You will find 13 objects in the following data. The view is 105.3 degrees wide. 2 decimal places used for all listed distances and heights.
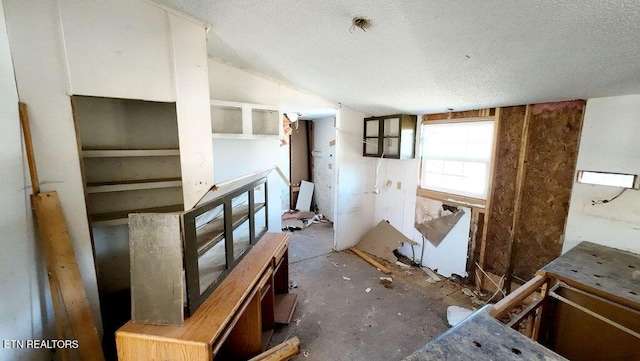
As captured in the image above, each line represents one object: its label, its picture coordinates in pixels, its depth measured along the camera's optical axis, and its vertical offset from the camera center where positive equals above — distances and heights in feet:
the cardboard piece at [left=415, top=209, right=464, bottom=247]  10.20 -3.53
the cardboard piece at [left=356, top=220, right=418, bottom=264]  12.03 -4.83
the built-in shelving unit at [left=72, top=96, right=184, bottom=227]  6.17 -0.36
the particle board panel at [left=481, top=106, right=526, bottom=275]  8.37 -1.52
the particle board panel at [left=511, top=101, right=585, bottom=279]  7.22 -1.14
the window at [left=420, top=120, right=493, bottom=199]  9.31 -0.40
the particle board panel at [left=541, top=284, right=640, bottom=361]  4.27 -3.48
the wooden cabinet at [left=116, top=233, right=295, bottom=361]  3.83 -3.06
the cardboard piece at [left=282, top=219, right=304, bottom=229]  16.01 -5.18
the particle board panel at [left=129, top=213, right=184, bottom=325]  3.87 -1.99
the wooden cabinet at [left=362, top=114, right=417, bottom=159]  10.87 +0.48
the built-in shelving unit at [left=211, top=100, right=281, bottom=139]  8.50 +0.94
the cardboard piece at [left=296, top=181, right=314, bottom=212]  19.03 -3.96
